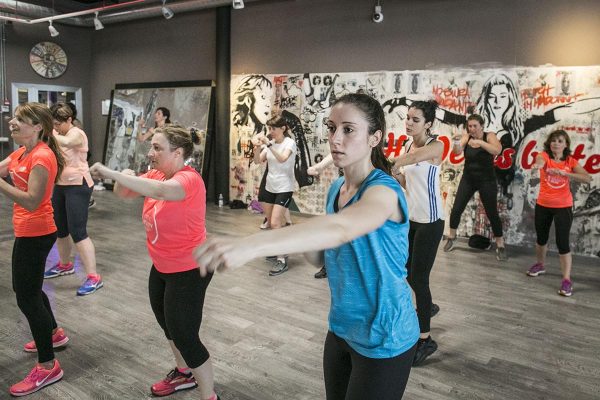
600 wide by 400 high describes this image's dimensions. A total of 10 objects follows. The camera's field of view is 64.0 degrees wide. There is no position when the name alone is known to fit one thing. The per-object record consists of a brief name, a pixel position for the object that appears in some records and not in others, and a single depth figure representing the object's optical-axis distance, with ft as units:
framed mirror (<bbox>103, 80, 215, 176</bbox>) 27.25
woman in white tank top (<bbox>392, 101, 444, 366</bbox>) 9.04
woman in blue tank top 4.44
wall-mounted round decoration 32.19
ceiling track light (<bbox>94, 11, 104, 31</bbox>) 26.11
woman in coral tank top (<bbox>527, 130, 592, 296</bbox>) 13.61
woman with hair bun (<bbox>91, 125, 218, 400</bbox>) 6.97
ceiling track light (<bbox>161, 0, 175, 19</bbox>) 23.76
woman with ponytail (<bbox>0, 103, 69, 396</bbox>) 8.05
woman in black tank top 17.54
